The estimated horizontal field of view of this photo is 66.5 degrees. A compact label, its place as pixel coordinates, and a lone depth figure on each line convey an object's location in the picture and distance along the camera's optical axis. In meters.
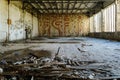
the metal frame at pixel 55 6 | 9.28
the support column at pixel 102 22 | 9.13
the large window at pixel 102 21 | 9.59
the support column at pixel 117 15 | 7.03
